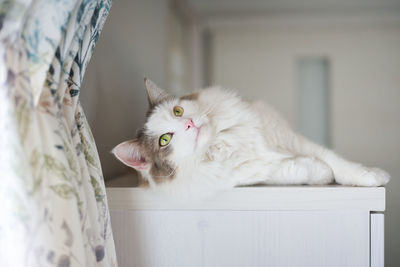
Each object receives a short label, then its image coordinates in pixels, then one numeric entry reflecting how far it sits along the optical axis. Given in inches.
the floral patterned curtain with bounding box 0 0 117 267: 20.8
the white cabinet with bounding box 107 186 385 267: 32.1
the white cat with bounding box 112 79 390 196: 35.0
